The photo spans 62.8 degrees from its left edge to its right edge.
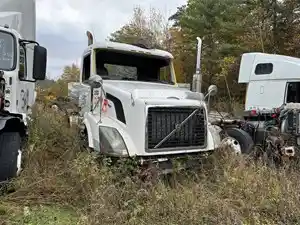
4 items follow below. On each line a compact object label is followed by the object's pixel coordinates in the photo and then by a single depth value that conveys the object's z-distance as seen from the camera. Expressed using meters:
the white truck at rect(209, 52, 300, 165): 4.96
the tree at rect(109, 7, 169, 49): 20.08
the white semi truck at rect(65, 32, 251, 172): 3.67
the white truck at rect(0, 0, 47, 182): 3.46
